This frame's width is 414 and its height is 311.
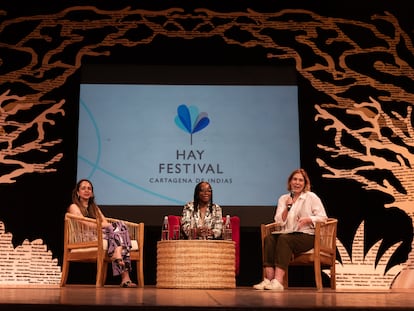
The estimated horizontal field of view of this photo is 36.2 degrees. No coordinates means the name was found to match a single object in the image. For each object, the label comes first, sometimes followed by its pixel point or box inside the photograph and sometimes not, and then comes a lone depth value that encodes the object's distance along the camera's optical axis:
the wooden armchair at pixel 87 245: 4.61
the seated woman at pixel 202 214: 4.43
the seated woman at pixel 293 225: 4.11
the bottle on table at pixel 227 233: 4.47
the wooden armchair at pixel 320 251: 4.28
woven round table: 4.18
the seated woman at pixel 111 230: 4.51
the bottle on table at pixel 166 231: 4.62
